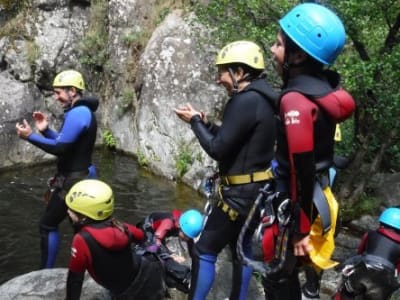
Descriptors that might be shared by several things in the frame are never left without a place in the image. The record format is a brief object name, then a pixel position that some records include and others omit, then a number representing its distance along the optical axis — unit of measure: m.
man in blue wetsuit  5.35
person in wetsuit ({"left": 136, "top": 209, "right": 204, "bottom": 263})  5.77
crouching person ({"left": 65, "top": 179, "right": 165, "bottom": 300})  4.48
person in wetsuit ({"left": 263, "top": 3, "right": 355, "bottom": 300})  2.91
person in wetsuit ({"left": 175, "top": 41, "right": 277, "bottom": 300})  3.85
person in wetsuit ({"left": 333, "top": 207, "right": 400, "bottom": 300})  4.71
